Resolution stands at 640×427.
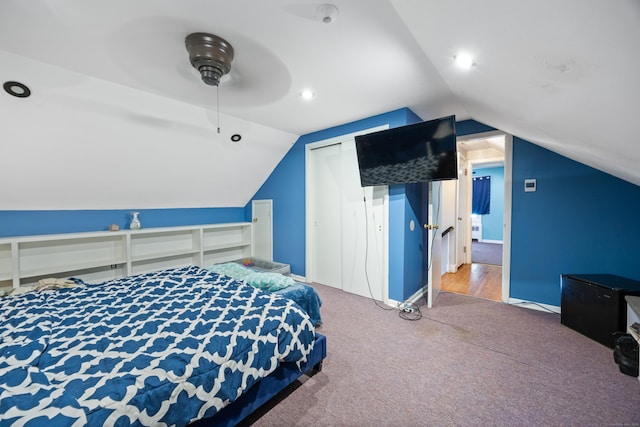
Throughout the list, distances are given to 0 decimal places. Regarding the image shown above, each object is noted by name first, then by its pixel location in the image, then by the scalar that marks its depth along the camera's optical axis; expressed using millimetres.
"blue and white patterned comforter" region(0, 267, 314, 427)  986
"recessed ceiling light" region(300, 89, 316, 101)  2524
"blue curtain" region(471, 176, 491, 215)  7770
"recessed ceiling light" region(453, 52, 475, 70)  1575
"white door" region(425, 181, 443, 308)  3006
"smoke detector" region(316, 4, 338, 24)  1435
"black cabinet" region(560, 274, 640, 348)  2141
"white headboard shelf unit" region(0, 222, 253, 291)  2844
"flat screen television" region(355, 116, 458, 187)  2507
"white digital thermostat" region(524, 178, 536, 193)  3023
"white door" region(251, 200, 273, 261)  4602
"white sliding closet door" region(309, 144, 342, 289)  3688
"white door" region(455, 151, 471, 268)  4805
